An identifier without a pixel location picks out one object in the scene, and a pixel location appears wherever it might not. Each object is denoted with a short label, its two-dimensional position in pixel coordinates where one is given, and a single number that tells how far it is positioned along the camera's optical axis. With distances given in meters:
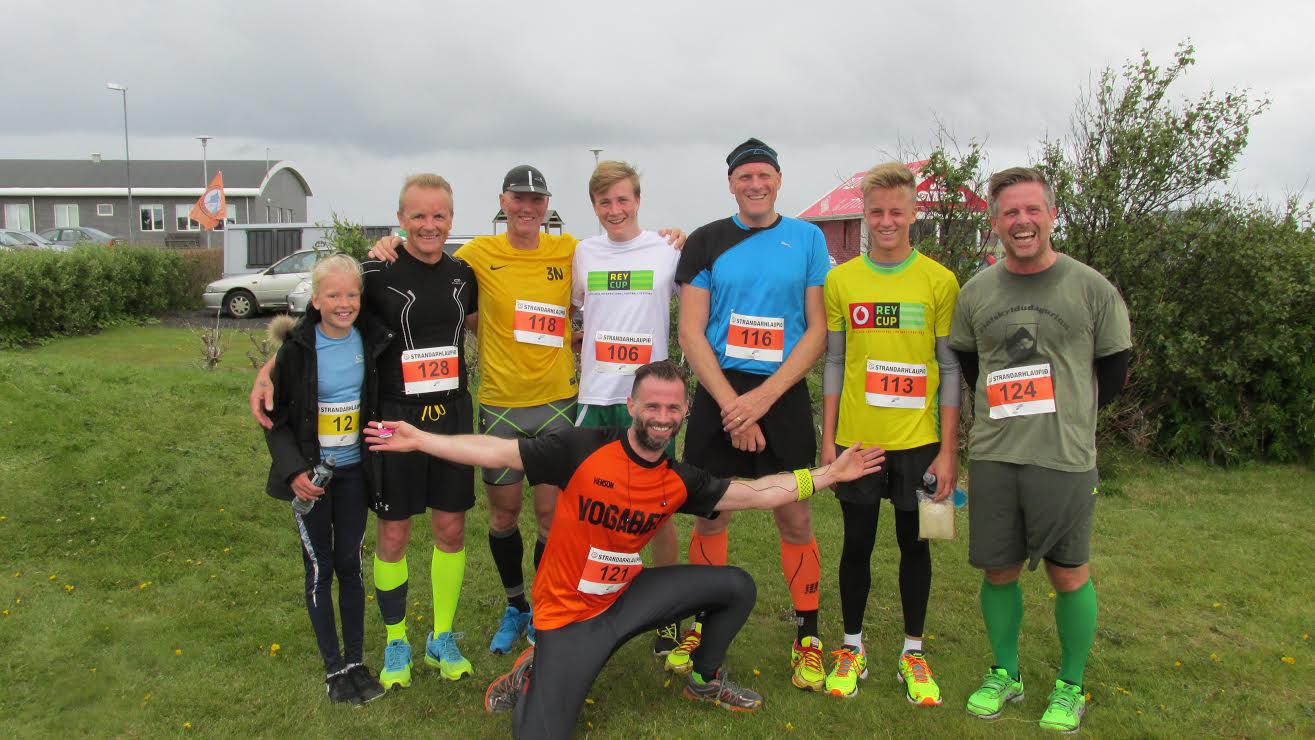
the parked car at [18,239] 21.52
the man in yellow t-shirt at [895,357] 3.39
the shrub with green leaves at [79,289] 12.77
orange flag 26.56
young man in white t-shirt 3.78
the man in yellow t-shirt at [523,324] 3.81
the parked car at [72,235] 24.62
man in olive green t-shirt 3.13
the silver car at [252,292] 18.61
